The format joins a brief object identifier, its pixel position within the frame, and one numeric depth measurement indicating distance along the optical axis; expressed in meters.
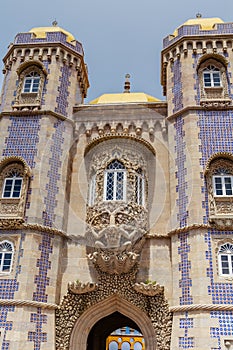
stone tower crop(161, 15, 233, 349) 13.88
